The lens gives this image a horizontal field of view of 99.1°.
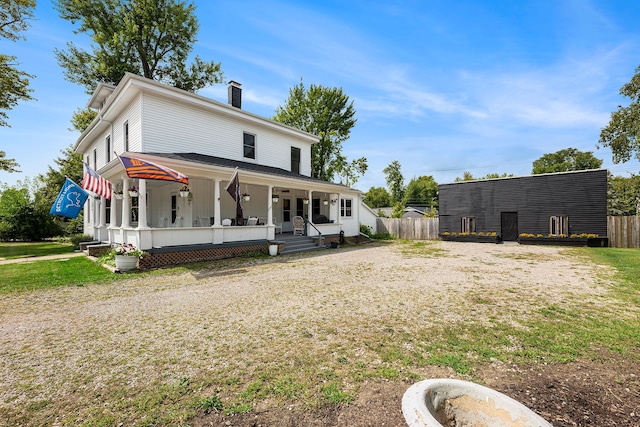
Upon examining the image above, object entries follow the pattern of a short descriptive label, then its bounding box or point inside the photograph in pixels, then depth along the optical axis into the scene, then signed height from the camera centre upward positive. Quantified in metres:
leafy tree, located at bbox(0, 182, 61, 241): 19.91 +0.30
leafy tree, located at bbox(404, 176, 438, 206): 72.31 +6.87
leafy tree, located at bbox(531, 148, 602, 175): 59.47 +12.72
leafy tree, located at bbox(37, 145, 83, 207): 25.91 +4.75
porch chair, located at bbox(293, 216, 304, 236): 15.50 -0.37
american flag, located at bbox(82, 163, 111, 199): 10.14 +1.39
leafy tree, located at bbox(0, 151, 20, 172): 18.97 +4.10
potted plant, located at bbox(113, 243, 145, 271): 8.27 -1.10
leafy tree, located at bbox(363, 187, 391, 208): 72.00 +5.52
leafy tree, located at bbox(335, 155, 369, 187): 31.45 +5.98
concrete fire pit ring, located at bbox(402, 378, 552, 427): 1.75 -1.35
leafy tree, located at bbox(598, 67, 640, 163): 21.83 +7.37
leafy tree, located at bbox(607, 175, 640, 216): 32.81 +2.44
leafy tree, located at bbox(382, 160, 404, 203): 60.54 +8.44
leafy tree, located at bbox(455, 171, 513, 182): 51.28 +8.09
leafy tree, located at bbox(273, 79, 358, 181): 29.56 +11.19
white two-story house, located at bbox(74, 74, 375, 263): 10.39 +2.65
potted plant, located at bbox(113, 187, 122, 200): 10.69 +1.08
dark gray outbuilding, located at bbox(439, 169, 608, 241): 16.48 +0.84
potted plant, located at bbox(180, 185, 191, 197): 10.00 +1.08
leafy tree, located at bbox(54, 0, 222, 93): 19.95 +14.21
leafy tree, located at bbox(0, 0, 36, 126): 15.36 +9.79
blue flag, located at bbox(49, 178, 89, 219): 11.09 +0.87
